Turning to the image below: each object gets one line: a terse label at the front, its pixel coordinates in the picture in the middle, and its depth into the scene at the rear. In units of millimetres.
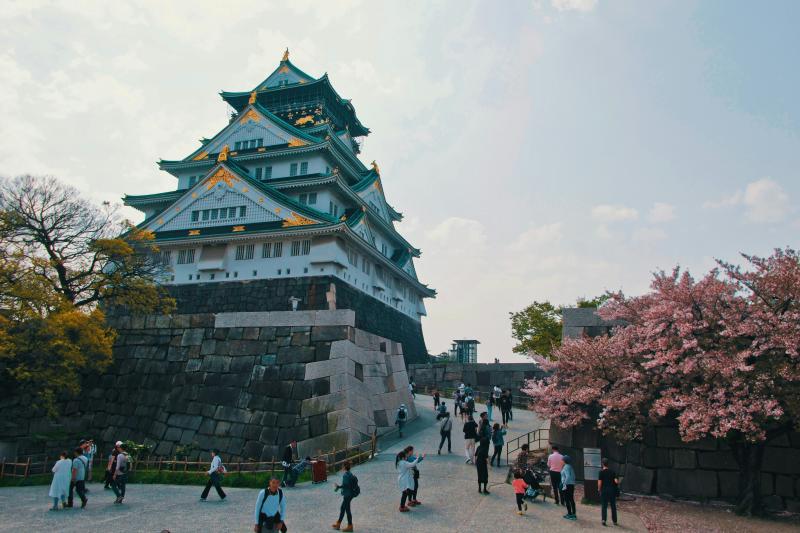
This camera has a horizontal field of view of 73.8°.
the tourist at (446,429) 16220
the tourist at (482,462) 12062
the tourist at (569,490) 10797
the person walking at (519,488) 10945
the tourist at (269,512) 8016
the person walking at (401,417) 18969
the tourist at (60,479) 11359
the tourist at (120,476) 11750
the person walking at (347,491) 9594
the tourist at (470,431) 14266
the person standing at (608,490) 10539
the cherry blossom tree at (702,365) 11117
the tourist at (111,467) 11973
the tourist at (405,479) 10852
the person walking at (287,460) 13156
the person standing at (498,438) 14758
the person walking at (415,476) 11117
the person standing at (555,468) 11555
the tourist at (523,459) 13803
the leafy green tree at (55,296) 18359
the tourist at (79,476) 11477
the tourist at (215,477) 11898
